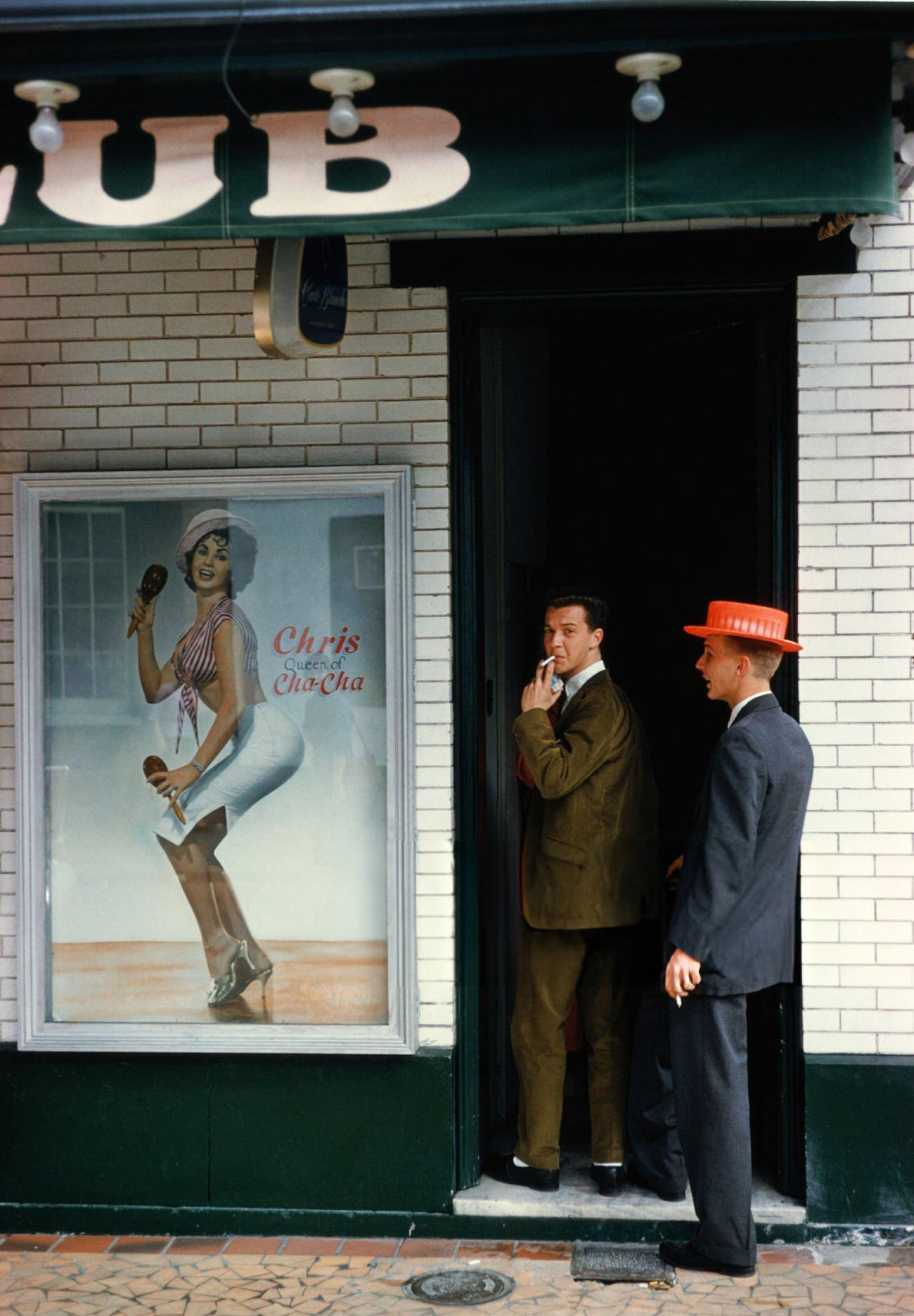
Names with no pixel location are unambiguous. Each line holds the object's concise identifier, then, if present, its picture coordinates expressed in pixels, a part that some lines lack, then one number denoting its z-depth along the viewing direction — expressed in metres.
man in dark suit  4.62
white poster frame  5.12
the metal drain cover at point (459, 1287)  4.60
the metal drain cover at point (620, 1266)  4.74
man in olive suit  5.20
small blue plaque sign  4.57
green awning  4.00
